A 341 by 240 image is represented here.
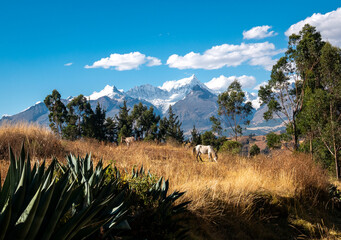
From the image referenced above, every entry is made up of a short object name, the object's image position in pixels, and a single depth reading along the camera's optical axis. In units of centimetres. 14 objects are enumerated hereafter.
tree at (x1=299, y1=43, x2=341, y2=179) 2041
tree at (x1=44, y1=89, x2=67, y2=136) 4582
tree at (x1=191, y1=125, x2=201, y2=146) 5845
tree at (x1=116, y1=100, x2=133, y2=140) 4953
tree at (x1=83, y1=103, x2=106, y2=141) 4594
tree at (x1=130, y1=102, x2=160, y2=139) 5100
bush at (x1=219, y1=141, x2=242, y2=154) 2771
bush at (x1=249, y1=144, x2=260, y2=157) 4252
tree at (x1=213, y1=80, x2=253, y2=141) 4008
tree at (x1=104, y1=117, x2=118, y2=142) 5122
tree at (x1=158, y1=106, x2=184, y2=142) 5581
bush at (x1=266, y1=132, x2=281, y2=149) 2605
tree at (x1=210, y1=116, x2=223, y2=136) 4188
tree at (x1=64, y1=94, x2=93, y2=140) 4474
